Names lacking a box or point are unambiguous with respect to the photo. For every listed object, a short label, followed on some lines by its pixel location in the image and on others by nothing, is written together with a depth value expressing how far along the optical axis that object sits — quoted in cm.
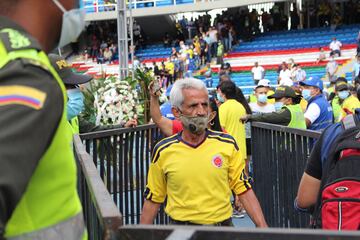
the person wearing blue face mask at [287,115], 645
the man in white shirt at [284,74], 2054
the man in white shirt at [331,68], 2228
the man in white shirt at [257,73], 2436
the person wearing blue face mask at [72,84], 435
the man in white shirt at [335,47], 2530
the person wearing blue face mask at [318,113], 727
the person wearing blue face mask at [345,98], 812
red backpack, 233
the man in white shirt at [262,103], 920
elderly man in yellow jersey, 321
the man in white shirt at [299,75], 2061
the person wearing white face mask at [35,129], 107
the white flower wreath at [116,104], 759
